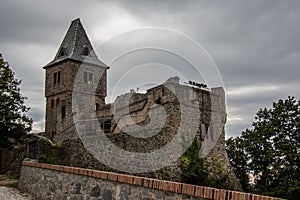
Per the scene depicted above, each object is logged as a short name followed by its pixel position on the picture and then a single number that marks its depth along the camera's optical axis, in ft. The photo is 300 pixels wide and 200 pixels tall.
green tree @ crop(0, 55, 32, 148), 70.49
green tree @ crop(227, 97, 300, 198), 74.95
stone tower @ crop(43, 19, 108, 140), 116.16
